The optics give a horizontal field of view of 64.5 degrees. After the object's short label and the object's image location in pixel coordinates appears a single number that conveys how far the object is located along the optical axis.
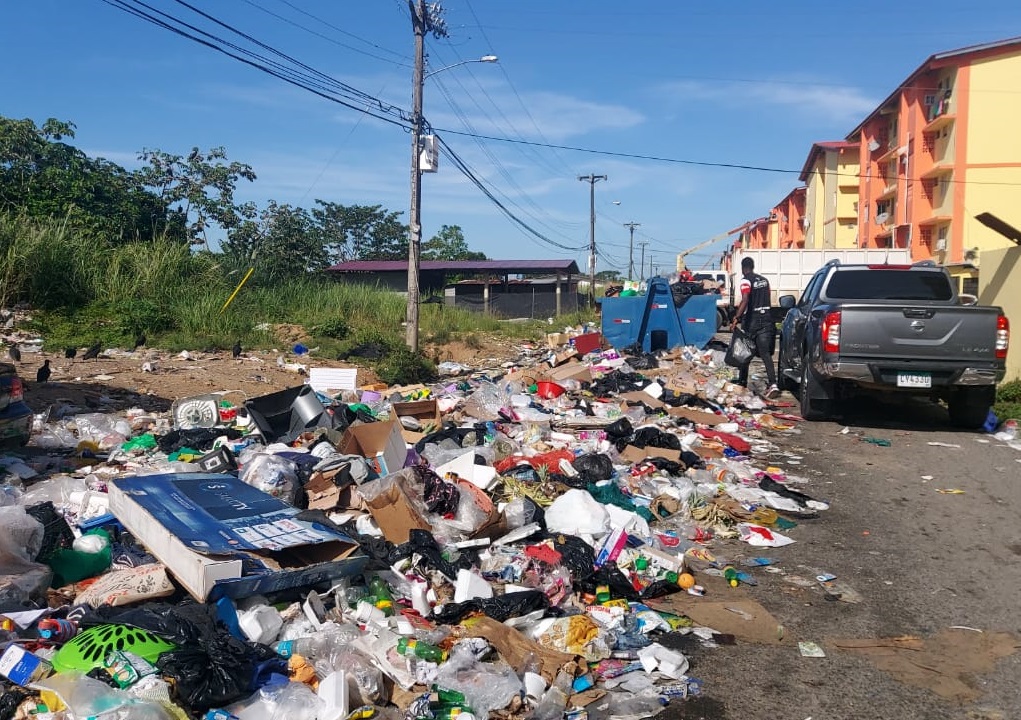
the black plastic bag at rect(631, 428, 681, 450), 7.58
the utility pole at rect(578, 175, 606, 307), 47.58
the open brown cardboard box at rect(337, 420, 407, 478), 6.19
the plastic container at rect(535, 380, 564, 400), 10.57
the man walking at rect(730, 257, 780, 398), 11.67
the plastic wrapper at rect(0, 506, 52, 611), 3.76
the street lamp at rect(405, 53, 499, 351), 16.88
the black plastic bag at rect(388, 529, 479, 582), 4.56
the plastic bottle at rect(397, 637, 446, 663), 3.65
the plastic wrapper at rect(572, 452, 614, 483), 6.46
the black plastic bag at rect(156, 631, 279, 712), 3.06
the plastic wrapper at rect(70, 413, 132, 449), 7.68
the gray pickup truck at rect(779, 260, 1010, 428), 8.20
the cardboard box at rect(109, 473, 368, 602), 3.82
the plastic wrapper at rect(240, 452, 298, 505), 5.47
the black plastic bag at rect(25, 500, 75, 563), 4.30
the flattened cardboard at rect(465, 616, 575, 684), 3.63
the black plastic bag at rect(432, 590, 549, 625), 4.11
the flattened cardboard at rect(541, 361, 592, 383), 11.55
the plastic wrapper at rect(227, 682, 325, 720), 3.11
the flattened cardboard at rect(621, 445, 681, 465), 7.29
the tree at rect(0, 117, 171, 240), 21.55
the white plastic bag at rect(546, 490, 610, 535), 5.37
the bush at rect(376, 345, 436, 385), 13.55
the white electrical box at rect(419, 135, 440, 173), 16.53
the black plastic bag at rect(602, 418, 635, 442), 7.84
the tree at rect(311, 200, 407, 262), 56.47
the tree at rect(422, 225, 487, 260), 64.94
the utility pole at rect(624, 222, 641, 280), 82.38
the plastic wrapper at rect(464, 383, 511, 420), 8.91
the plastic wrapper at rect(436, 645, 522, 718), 3.33
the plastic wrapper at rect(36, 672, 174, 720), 2.87
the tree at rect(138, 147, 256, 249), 28.91
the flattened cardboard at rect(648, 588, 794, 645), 4.07
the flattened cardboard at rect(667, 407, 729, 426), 9.51
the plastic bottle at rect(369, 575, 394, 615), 4.15
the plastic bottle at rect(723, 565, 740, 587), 4.83
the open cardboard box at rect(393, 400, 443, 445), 8.16
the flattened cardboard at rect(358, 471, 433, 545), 4.97
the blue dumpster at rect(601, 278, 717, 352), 16.19
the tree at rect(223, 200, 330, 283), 31.97
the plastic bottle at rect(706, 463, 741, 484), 6.92
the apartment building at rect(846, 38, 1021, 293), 30.34
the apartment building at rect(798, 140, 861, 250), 45.59
